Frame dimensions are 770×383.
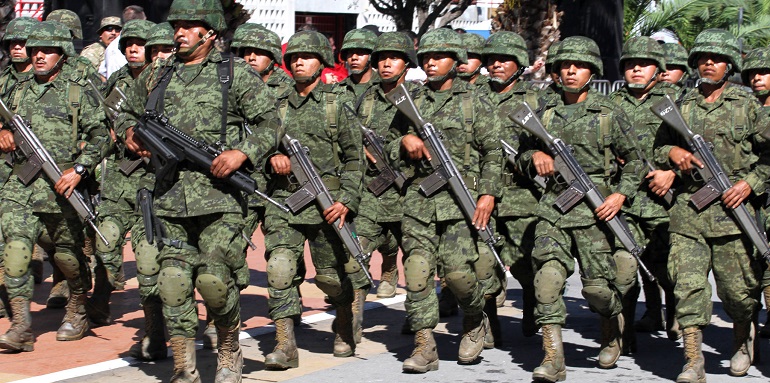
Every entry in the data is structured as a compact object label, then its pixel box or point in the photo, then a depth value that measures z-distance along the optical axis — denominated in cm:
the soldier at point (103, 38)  1452
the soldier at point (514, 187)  1045
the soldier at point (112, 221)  1057
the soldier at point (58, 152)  983
